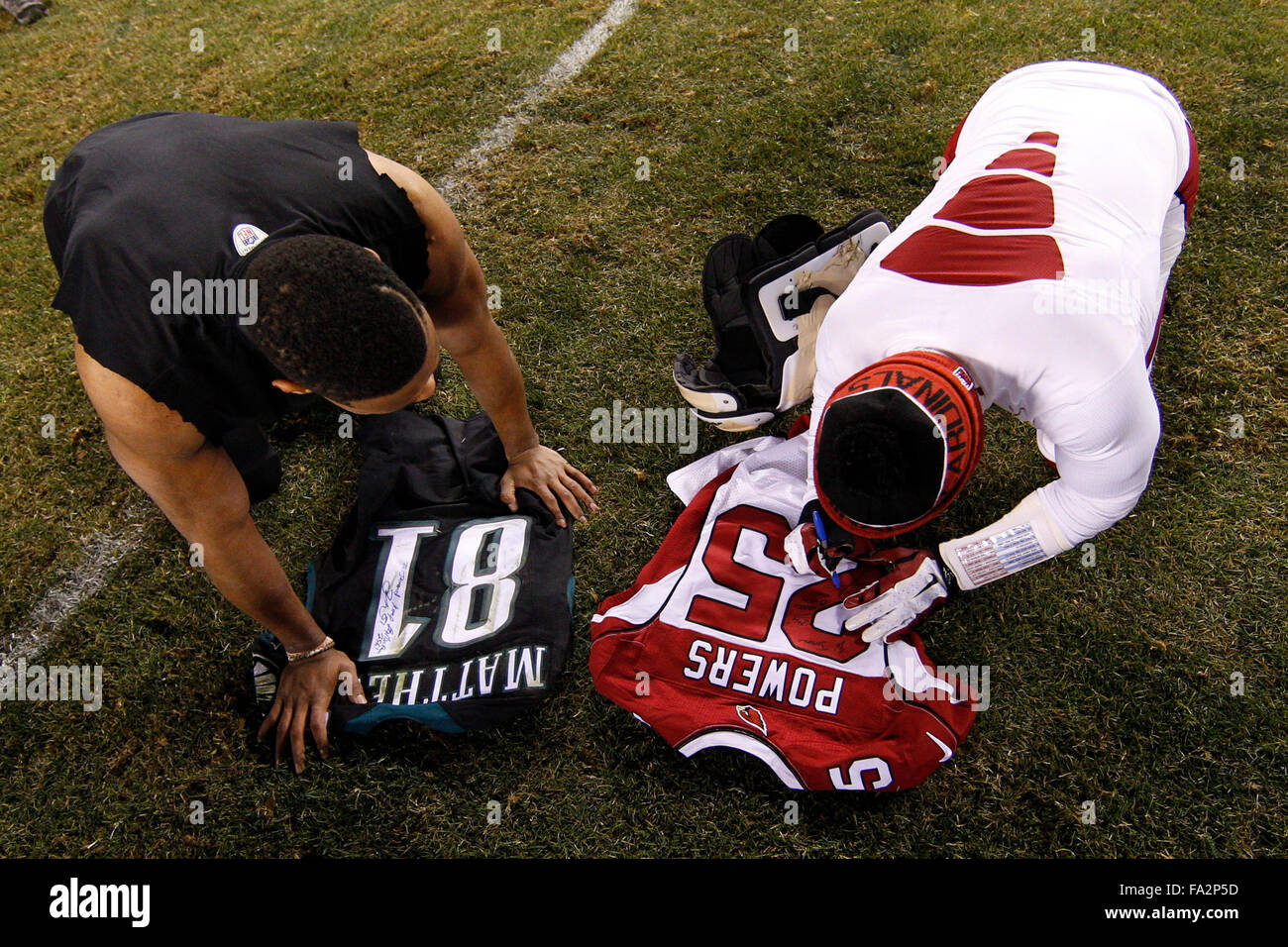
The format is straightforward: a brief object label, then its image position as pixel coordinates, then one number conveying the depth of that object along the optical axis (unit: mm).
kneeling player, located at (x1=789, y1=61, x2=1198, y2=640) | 3367
